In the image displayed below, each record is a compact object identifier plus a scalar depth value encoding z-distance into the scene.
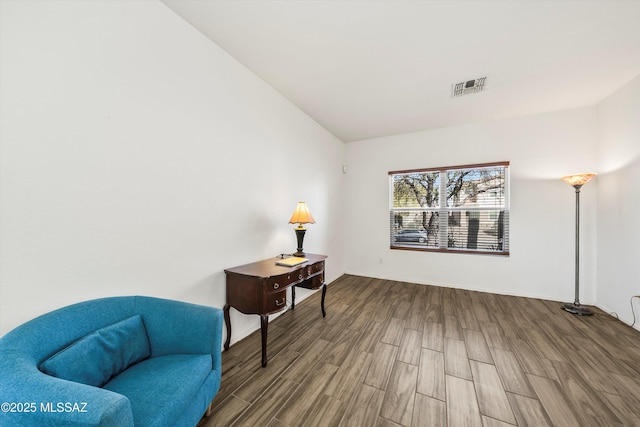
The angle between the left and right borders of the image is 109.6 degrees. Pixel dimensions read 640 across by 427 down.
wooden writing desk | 1.86
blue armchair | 0.71
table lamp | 2.64
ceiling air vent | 2.53
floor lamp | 2.79
